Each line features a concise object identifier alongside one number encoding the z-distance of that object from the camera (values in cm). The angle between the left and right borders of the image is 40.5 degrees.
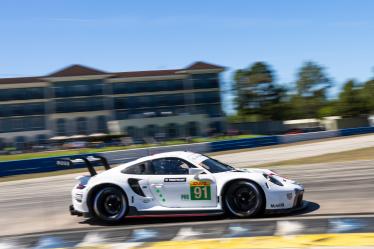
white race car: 810
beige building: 6875
